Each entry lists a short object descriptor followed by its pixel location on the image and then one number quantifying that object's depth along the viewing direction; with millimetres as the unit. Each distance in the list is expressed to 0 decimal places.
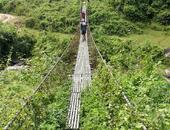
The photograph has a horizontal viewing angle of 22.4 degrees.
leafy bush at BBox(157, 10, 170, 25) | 27062
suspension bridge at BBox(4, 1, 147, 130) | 5910
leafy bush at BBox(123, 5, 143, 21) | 28359
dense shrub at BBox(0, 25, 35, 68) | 22609
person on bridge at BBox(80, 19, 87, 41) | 17312
